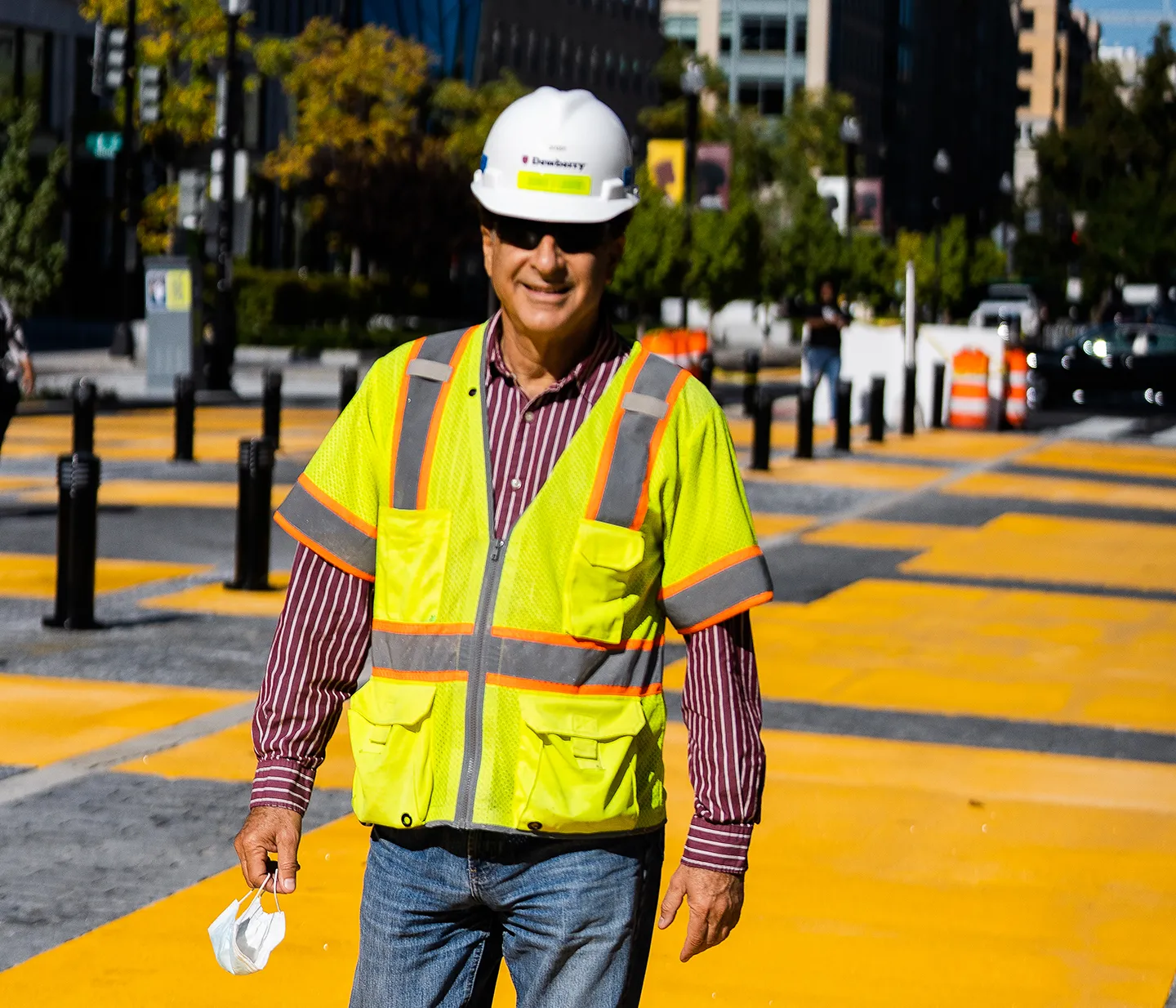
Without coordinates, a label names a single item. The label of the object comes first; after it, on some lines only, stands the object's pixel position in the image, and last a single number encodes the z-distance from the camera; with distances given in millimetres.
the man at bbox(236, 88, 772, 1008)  3324
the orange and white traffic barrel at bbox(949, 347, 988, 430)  31469
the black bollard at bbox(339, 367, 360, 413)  22750
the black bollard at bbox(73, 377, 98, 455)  17234
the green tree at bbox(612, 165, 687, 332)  48656
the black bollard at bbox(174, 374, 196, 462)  20750
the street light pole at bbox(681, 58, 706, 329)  38375
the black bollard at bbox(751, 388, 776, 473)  21531
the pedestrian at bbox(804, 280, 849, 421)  28750
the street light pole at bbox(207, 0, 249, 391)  32375
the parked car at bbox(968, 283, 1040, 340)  65125
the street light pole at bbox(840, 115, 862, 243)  53094
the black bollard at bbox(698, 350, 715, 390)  30719
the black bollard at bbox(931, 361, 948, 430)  30578
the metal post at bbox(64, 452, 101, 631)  10914
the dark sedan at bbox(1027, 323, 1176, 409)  39656
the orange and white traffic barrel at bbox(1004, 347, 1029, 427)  32219
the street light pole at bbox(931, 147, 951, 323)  69375
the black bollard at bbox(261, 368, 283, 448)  21812
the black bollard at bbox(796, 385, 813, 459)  23109
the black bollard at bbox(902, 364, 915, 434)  29000
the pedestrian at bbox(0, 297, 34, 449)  14516
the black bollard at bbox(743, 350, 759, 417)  31297
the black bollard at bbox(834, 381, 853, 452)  25031
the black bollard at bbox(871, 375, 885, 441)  26922
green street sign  40656
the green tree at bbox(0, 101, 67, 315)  28516
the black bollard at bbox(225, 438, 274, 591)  12297
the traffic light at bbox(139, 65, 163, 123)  37844
